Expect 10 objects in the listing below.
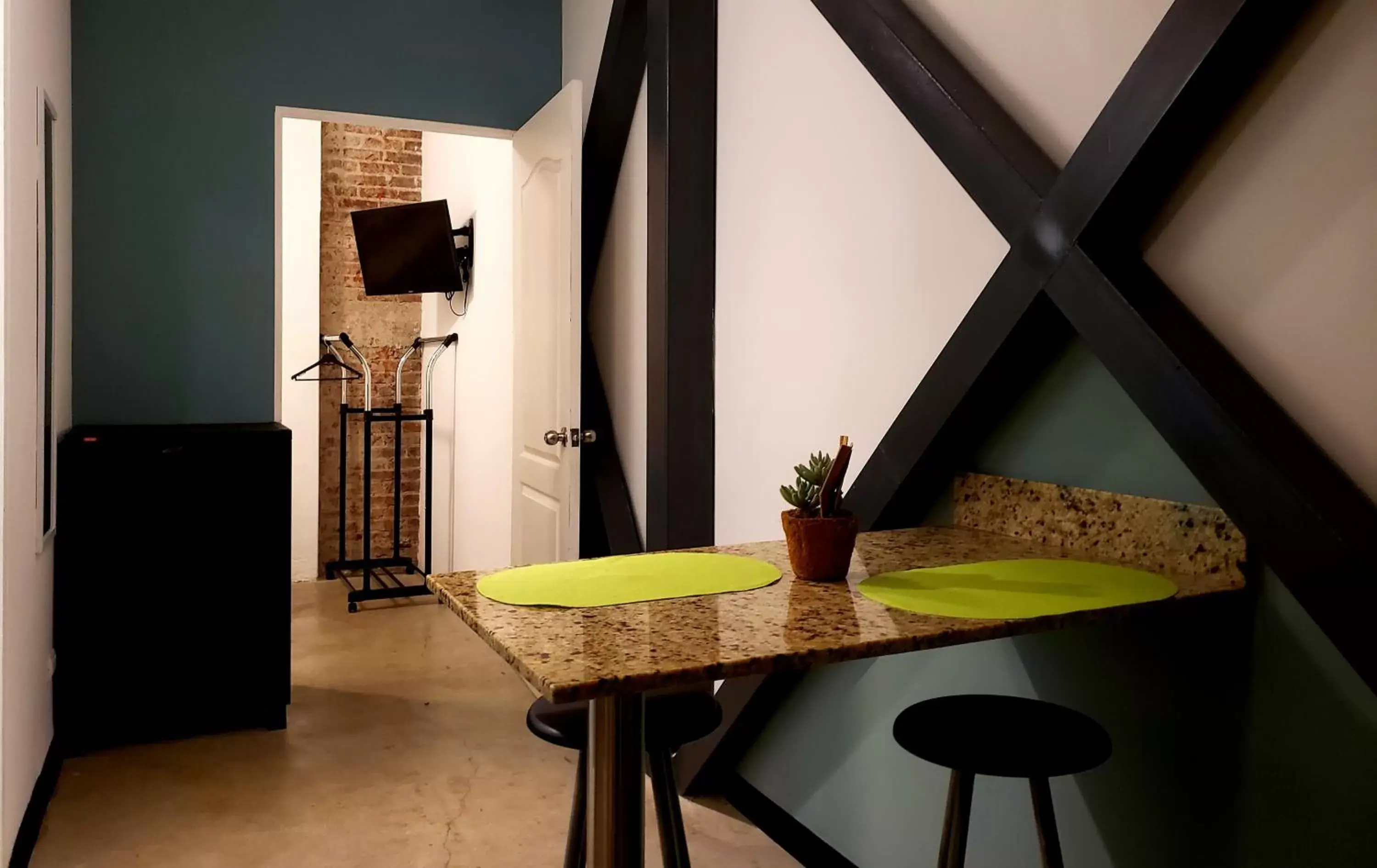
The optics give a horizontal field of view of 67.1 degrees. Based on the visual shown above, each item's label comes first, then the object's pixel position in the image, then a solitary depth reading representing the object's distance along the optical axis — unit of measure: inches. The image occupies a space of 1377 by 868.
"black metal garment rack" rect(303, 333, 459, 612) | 212.5
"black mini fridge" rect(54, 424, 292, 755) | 125.7
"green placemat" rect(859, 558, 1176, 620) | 54.5
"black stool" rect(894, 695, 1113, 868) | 56.4
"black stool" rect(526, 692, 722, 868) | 62.4
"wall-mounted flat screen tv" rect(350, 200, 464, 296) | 210.5
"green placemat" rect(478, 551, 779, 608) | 55.7
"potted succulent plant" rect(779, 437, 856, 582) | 59.5
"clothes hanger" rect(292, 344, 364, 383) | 220.2
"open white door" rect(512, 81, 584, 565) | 138.3
